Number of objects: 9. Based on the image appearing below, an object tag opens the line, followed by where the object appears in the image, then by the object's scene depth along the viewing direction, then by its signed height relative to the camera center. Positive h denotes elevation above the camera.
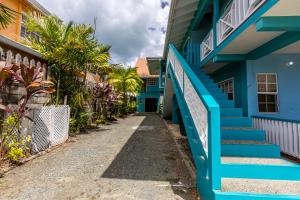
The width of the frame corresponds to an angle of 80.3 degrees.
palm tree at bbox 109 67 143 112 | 18.20 +2.70
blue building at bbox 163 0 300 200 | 2.84 +0.27
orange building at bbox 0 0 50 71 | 4.96 +3.86
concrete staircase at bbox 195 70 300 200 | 2.66 -1.05
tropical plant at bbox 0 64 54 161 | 4.16 -0.09
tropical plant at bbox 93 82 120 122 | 11.24 +0.40
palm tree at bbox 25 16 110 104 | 6.82 +2.43
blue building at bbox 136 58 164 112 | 28.88 +1.86
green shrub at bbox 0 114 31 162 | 4.16 -0.85
